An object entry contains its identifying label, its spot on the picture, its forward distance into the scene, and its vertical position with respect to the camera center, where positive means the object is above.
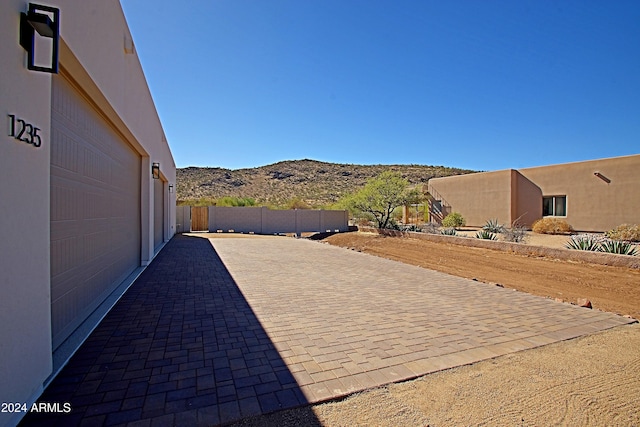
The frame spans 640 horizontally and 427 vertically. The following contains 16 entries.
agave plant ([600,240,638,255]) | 10.94 -1.13
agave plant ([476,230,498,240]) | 16.02 -1.08
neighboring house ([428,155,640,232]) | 19.62 +1.33
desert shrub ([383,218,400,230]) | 22.05 -0.85
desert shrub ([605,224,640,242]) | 15.70 -0.93
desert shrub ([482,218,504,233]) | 19.00 -0.85
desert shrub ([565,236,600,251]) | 11.96 -1.12
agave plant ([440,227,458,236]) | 18.29 -1.06
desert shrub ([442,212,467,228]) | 26.61 -0.62
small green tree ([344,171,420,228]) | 21.97 +1.06
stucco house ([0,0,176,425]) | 2.52 +0.37
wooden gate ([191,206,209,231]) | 24.58 -0.48
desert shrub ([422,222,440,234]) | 19.67 -0.99
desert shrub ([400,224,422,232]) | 20.61 -0.95
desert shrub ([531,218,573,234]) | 20.67 -0.81
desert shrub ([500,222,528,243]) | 15.32 -1.03
